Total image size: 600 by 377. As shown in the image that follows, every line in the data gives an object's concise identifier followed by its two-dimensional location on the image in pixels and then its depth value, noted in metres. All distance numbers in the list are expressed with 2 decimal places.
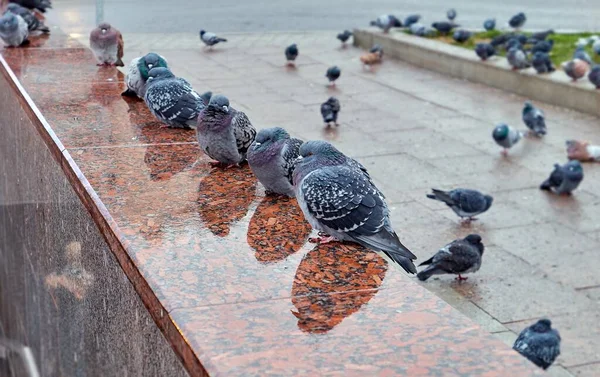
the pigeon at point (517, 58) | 12.66
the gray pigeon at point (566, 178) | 8.41
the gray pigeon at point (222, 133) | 4.30
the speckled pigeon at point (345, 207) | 3.33
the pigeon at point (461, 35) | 15.00
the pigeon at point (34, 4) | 10.71
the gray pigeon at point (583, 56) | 12.73
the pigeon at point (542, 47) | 13.11
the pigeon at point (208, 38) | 14.98
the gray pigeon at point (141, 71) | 5.50
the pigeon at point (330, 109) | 10.51
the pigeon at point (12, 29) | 7.46
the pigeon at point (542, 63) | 12.23
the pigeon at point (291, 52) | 13.84
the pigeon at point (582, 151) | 9.48
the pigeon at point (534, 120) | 10.44
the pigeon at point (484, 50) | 13.29
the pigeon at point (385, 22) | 15.84
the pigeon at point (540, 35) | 14.95
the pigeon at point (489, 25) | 16.12
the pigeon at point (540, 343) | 5.04
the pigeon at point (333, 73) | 12.61
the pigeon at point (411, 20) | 16.16
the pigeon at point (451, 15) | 16.86
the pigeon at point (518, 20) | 16.05
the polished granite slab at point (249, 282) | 2.40
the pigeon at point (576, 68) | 11.77
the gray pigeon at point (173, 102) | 4.98
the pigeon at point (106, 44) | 6.87
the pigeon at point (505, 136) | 9.62
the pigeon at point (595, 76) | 11.32
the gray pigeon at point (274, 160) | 3.87
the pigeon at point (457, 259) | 6.39
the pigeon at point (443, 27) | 15.78
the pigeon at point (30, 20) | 8.29
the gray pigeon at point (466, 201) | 7.59
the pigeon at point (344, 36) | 15.92
